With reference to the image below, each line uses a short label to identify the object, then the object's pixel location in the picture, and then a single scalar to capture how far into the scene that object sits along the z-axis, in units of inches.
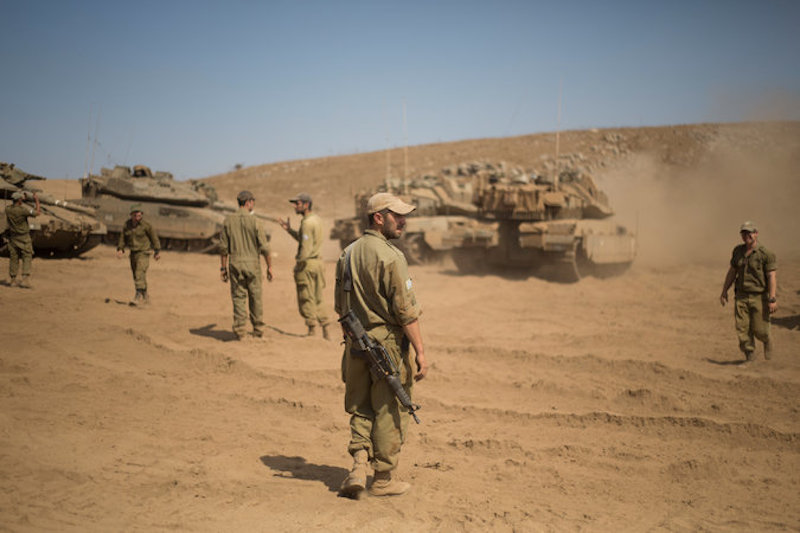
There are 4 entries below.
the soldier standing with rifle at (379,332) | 148.8
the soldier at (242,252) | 316.2
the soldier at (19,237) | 425.7
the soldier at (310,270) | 330.0
